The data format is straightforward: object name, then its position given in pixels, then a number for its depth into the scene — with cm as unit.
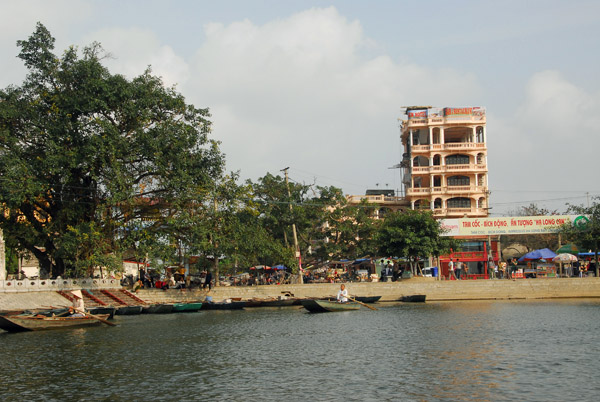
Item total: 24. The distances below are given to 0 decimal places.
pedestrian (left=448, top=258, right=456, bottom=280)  4439
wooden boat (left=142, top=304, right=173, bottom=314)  3653
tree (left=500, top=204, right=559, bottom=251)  5897
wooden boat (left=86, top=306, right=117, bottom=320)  3141
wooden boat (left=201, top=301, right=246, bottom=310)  3812
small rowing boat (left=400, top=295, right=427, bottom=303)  4002
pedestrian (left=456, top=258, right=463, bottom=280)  4800
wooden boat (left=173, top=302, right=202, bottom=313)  3672
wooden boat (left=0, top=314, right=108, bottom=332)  2620
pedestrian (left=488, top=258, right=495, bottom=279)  4381
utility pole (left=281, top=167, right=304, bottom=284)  4469
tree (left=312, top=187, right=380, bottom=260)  4862
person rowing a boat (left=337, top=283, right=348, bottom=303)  3550
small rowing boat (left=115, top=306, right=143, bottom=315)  3541
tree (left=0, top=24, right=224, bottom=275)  3438
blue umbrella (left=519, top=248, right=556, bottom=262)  4382
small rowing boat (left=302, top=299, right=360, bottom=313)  3384
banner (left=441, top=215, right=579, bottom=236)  4605
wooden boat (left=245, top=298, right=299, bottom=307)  3866
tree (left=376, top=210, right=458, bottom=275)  4334
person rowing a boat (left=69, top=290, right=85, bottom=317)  2830
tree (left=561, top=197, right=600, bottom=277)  4253
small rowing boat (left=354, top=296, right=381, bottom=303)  3878
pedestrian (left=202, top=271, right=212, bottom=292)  3981
